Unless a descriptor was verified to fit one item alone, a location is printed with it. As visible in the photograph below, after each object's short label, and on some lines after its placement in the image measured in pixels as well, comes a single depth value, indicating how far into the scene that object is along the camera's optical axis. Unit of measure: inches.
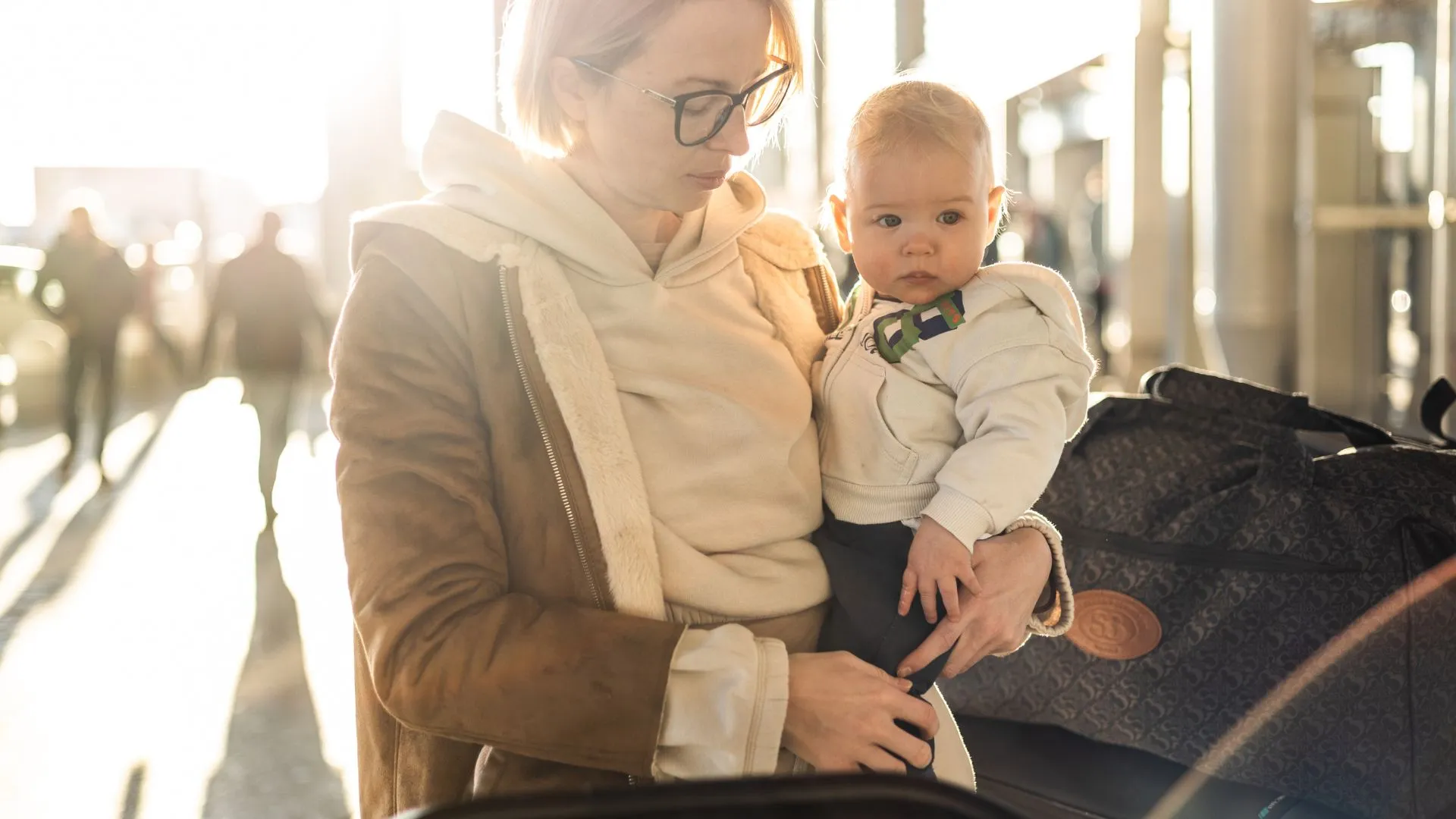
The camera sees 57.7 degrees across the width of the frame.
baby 50.5
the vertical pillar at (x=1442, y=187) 175.5
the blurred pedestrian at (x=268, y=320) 237.3
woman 42.8
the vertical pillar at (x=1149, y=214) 243.6
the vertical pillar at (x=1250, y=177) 186.7
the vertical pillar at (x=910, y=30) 270.5
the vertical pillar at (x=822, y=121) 470.6
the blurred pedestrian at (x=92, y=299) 327.0
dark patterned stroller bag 73.2
